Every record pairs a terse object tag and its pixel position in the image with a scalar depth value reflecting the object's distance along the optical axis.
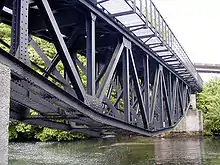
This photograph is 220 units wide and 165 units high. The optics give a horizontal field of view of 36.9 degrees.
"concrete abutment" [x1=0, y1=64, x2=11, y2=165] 3.35
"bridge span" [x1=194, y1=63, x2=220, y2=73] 66.25
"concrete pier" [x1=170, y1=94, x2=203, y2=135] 38.00
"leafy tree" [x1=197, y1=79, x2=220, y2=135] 40.19
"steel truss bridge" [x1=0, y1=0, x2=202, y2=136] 5.02
